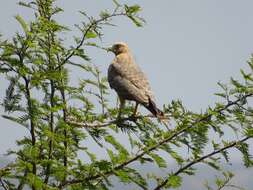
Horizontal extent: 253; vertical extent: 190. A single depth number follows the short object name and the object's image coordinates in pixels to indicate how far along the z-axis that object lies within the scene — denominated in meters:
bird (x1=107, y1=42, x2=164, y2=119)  22.47
